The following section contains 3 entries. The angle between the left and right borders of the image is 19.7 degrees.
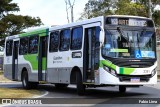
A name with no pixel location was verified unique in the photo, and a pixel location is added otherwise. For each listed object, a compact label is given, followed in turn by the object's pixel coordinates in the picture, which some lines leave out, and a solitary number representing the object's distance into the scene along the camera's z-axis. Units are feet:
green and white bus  57.47
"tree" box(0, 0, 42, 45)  203.72
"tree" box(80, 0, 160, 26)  176.86
